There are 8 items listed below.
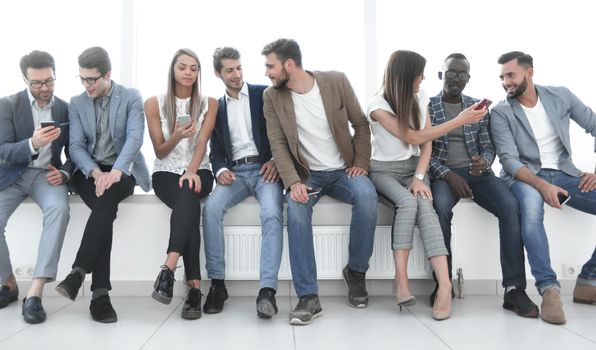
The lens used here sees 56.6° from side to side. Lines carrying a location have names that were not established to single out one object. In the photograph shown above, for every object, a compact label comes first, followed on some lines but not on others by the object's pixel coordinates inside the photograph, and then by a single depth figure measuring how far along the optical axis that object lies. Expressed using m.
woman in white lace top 2.53
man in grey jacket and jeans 2.66
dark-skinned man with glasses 2.52
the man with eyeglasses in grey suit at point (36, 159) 2.55
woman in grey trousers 2.46
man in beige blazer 2.57
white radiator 2.80
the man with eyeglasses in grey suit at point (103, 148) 2.45
